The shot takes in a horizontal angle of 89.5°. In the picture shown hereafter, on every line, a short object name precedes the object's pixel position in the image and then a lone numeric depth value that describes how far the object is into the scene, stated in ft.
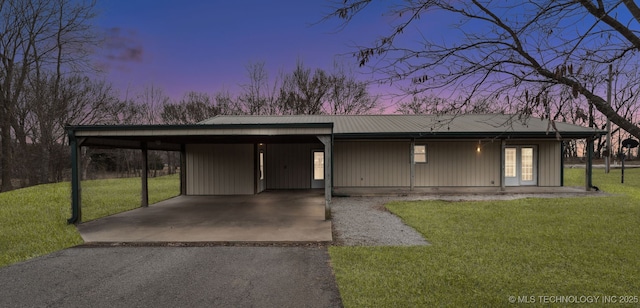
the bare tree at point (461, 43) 8.95
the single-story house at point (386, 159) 41.60
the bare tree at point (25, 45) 63.26
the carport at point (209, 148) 24.04
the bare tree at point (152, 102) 91.76
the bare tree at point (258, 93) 89.97
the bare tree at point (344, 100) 89.97
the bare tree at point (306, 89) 90.84
